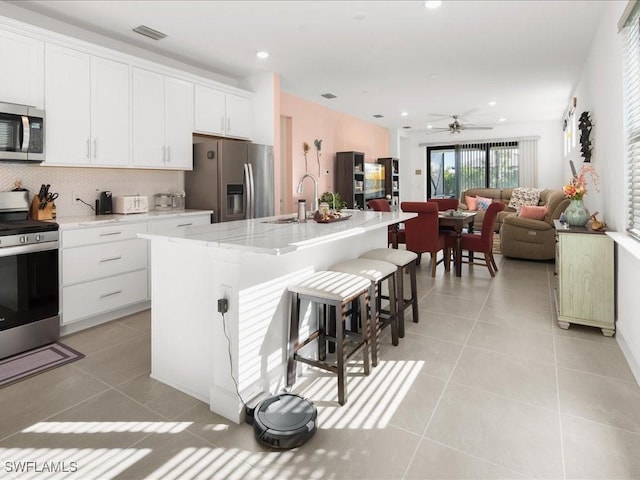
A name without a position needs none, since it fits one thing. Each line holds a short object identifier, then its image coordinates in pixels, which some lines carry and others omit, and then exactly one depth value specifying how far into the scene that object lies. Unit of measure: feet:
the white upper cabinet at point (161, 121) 12.84
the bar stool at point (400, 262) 9.95
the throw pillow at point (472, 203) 29.76
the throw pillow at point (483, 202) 29.06
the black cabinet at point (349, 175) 25.03
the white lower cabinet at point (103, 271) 10.45
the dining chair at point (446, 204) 22.52
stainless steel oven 9.02
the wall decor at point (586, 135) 14.24
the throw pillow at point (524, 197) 27.59
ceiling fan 25.64
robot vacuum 5.89
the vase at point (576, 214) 11.27
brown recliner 19.07
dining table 17.02
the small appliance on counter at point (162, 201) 14.74
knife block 10.87
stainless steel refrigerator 14.60
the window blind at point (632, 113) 8.50
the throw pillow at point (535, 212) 23.02
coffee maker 12.78
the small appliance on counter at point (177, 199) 15.15
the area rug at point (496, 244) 22.54
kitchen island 6.47
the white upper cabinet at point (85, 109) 10.69
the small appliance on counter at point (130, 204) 12.78
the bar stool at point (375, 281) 8.32
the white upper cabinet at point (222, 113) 14.83
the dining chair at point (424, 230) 16.38
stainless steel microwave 9.64
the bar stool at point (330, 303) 7.08
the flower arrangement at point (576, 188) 11.53
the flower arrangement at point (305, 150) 22.20
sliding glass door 32.65
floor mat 8.25
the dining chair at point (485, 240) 16.62
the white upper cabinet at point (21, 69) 9.70
